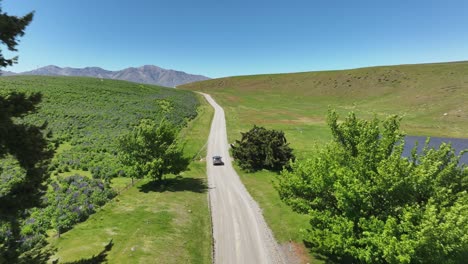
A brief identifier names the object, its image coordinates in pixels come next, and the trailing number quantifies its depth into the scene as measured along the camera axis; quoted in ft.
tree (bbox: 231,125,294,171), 154.10
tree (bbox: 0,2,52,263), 29.71
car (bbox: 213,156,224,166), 163.06
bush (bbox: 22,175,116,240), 82.69
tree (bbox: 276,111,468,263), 45.91
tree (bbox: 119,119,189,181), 119.14
